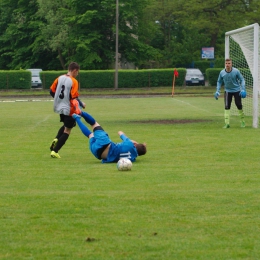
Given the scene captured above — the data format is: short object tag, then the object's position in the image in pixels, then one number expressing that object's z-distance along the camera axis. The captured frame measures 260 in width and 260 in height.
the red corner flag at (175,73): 53.28
